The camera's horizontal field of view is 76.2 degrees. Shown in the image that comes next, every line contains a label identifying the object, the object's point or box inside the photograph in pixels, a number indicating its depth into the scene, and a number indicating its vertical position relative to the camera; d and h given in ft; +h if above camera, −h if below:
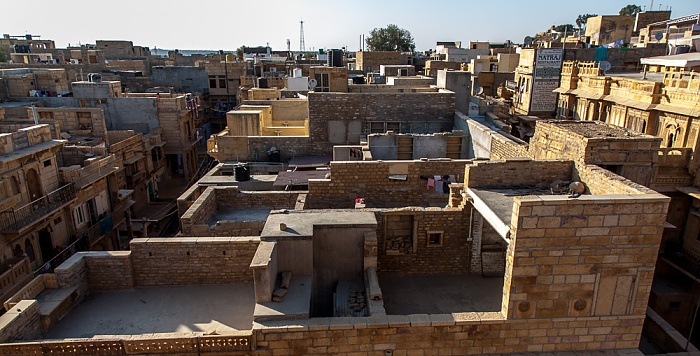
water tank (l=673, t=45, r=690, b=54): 94.38 +1.54
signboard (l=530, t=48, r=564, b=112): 96.94 -4.48
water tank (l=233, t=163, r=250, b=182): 61.16 -15.36
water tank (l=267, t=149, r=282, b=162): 70.54 -14.92
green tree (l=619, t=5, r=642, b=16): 316.60 +32.79
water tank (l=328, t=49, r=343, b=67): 113.51 -0.14
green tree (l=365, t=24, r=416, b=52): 254.27 +9.52
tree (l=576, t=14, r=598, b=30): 333.42 +27.38
